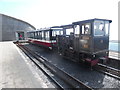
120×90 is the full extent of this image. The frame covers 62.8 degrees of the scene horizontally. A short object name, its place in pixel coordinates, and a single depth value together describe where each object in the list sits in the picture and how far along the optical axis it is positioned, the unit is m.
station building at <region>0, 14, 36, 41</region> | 38.40
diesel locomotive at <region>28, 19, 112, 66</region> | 6.86
